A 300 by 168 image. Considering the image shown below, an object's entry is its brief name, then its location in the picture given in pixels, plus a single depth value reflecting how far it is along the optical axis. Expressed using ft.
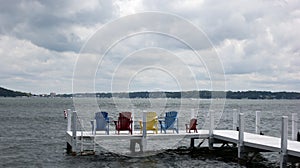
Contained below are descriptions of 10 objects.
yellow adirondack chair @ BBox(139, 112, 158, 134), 42.07
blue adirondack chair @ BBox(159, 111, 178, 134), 42.99
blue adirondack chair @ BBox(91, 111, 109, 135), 40.35
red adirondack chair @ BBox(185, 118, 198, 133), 43.88
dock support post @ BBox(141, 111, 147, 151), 40.43
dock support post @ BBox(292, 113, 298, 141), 38.24
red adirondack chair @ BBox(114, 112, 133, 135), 40.84
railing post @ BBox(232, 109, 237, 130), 46.49
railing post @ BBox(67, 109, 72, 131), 44.84
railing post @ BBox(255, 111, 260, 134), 44.22
